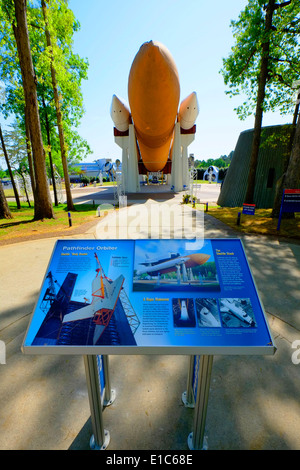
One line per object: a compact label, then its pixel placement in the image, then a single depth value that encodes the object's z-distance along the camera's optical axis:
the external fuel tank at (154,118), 12.33
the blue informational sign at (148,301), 1.53
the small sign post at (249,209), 9.10
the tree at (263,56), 10.12
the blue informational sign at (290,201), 7.91
